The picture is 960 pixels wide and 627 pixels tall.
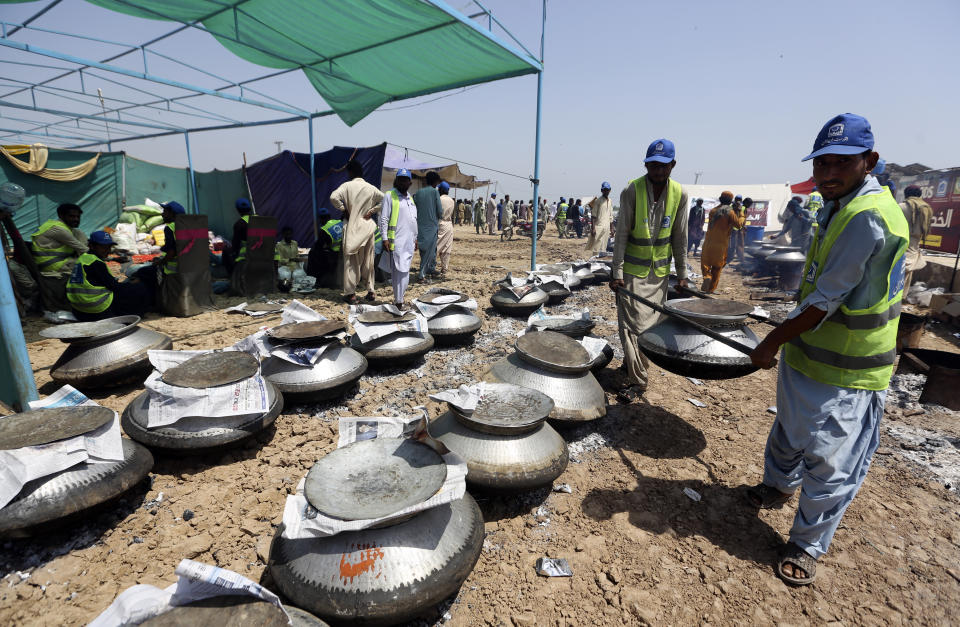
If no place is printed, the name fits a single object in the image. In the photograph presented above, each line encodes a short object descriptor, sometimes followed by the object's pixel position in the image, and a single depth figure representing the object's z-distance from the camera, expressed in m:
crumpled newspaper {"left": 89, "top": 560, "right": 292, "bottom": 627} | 1.28
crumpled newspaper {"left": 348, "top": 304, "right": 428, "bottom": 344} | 4.28
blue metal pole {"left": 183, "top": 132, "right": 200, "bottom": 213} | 14.02
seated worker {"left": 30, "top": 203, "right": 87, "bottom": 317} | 5.78
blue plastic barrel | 17.00
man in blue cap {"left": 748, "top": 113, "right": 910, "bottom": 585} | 1.89
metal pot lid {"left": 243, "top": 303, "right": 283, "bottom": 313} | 6.51
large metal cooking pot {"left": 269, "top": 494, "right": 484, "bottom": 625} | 1.63
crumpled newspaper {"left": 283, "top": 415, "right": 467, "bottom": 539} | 1.67
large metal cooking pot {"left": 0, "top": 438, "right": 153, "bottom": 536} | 1.98
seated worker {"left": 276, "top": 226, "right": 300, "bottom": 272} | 8.55
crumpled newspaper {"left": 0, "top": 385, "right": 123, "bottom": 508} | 2.00
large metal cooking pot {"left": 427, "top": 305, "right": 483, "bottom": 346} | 5.01
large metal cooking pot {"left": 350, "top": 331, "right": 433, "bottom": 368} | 4.29
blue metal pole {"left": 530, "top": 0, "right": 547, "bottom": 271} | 7.55
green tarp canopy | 5.51
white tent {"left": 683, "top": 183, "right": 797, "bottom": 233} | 24.08
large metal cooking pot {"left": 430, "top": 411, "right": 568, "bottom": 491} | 2.44
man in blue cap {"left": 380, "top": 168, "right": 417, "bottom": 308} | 6.29
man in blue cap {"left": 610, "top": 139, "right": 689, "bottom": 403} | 3.71
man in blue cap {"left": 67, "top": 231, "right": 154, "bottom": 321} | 4.74
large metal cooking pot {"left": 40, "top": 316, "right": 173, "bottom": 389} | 3.55
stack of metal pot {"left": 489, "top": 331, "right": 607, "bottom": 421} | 3.25
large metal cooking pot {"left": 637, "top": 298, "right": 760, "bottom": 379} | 2.81
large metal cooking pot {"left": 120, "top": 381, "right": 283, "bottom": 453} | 2.67
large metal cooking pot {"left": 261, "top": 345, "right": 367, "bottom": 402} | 3.49
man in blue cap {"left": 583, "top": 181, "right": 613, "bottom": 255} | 10.98
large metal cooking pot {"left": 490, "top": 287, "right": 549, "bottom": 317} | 6.34
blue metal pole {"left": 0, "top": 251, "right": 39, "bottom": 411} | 2.99
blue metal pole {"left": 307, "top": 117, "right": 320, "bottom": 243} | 10.38
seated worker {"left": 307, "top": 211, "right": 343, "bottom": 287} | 8.21
